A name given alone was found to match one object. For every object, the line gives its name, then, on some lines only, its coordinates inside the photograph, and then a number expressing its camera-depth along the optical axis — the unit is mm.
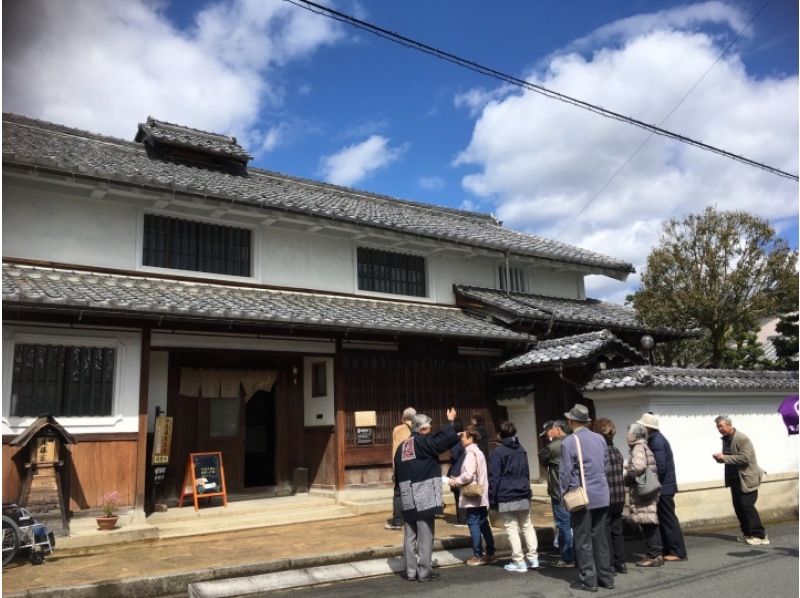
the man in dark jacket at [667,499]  8719
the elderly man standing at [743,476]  9695
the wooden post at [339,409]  12516
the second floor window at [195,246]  12445
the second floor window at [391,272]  15273
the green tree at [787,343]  24344
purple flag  11523
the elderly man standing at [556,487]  8445
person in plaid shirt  7957
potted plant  9555
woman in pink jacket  8398
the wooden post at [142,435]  10305
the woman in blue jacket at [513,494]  8086
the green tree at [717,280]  19984
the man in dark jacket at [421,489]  7660
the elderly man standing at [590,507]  7336
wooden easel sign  11869
